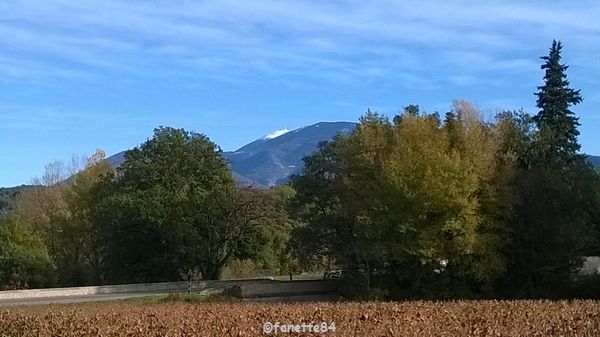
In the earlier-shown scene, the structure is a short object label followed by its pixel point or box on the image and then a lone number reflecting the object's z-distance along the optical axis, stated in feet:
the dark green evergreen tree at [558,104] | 166.40
